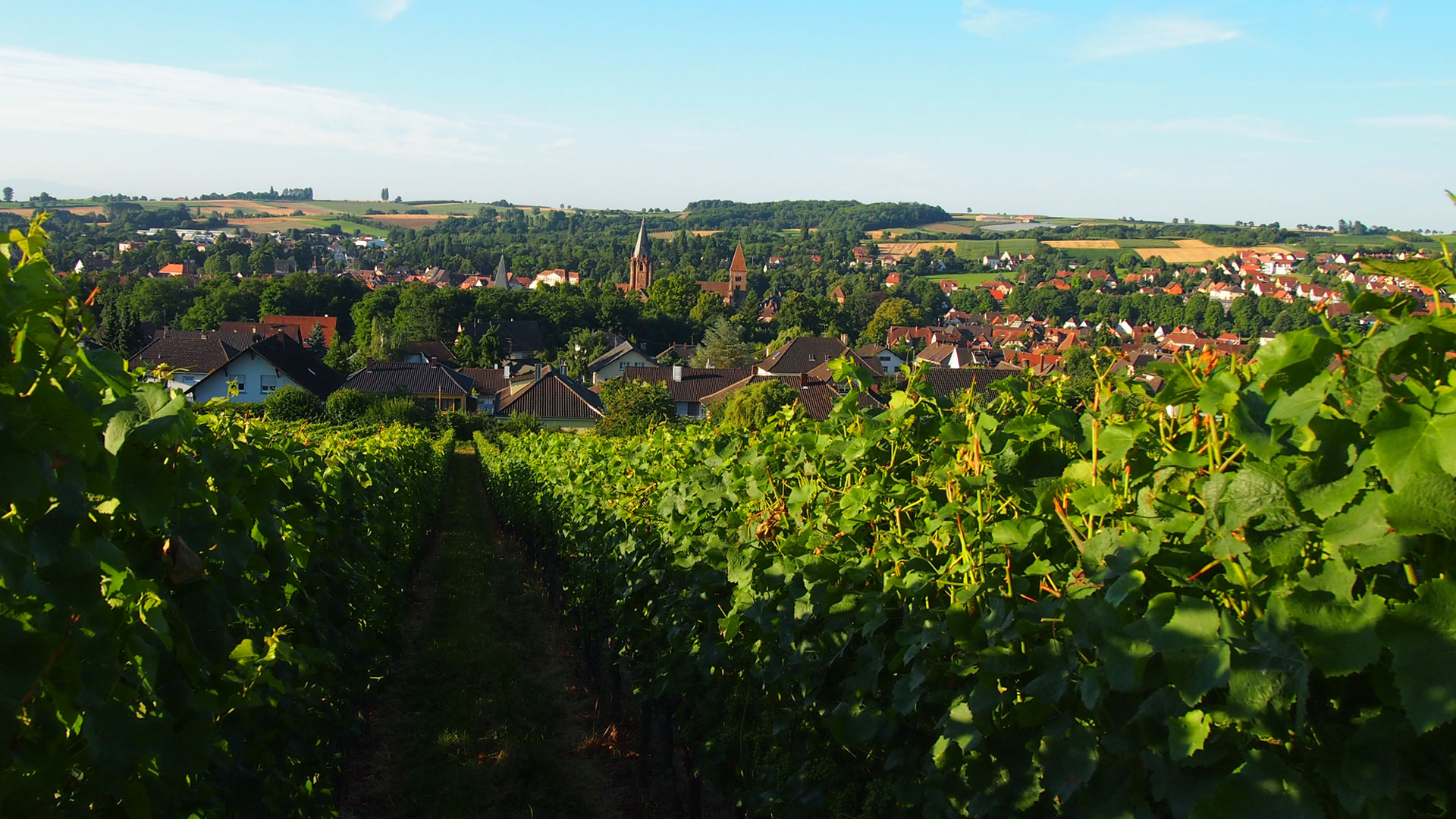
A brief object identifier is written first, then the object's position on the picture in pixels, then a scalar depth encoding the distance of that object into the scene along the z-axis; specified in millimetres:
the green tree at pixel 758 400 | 36281
